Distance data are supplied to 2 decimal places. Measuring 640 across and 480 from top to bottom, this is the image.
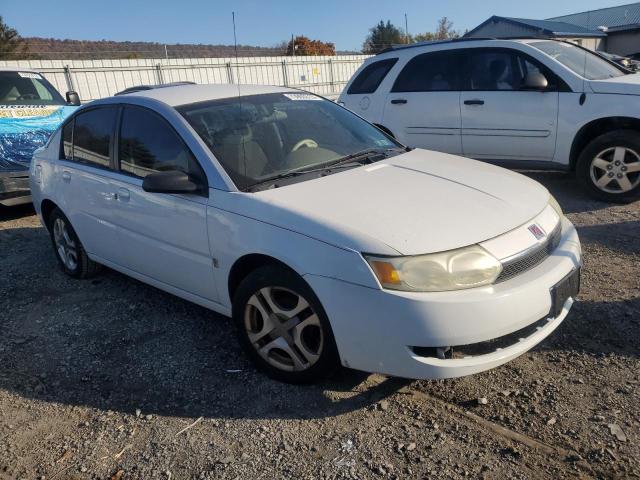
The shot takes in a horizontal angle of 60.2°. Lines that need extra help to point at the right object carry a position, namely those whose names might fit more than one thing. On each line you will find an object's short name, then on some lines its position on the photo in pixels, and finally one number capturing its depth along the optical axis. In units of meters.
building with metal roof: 33.61
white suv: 5.73
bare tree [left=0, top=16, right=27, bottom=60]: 30.06
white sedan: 2.51
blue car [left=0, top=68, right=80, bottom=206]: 6.93
